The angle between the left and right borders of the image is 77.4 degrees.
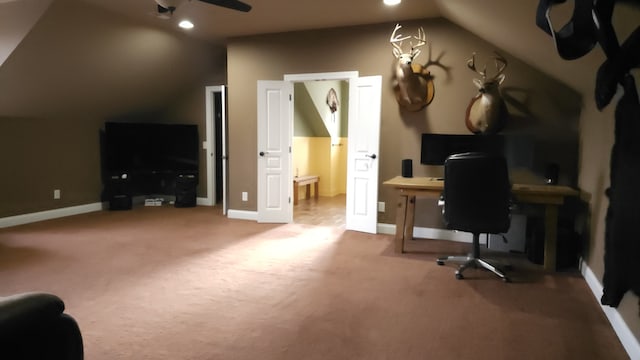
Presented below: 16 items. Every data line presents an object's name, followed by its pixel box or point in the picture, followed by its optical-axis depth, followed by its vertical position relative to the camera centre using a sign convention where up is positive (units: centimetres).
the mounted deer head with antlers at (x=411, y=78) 454 +83
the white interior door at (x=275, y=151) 548 -4
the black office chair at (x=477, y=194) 318 -36
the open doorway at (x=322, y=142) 743 +14
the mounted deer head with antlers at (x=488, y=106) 411 +46
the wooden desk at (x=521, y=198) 354 -44
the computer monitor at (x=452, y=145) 421 +5
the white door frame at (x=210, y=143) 679 +8
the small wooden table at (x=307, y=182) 722 -64
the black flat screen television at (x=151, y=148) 643 -1
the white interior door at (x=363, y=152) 492 -4
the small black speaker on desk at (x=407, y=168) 454 -21
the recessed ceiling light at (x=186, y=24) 487 +153
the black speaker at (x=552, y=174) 405 -24
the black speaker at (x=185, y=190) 679 -72
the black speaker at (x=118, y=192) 640 -73
